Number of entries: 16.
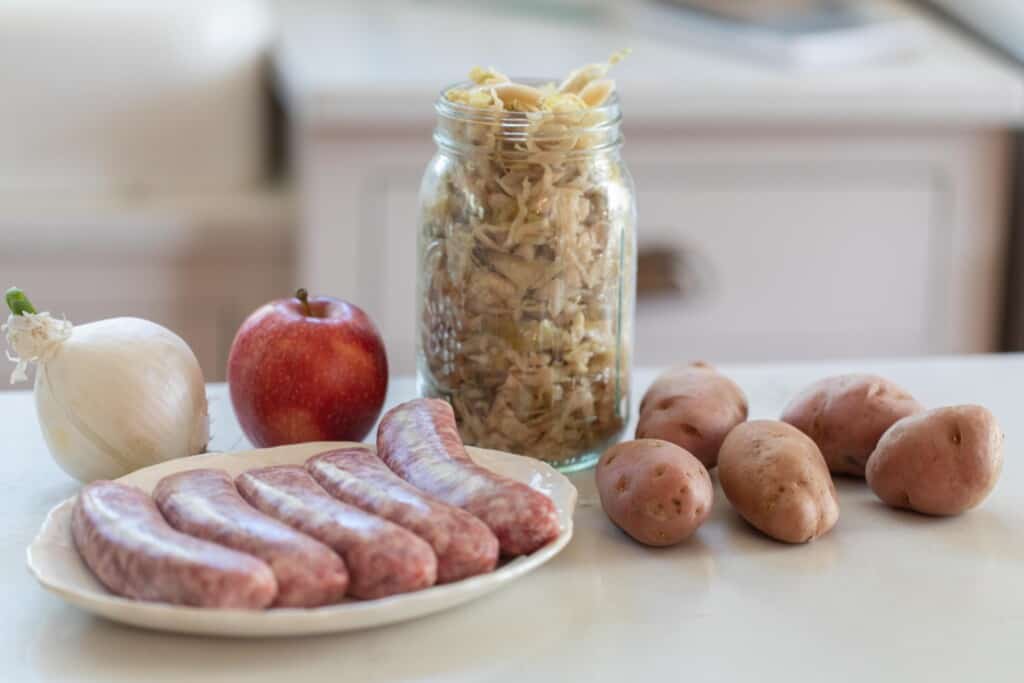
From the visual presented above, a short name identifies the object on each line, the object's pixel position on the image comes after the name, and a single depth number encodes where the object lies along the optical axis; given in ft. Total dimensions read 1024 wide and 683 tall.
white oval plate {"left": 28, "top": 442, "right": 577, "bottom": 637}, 2.70
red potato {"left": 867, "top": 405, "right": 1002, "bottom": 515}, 3.12
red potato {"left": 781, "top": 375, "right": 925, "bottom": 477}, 3.28
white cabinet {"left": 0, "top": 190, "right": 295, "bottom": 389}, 5.83
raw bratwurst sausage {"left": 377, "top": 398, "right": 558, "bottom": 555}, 2.87
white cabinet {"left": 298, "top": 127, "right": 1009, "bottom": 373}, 5.63
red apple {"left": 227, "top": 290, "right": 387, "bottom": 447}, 3.26
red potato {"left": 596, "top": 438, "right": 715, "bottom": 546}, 3.02
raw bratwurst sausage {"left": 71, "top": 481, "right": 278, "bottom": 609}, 2.69
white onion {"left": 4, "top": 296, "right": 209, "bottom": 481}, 3.14
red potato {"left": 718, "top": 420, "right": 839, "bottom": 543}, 3.05
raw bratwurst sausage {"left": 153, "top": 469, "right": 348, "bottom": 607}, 2.72
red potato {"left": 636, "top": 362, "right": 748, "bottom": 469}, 3.28
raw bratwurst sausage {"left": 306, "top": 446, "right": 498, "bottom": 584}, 2.80
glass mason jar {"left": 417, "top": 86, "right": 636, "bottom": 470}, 3.18
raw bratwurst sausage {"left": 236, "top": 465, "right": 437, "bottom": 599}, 2.75
